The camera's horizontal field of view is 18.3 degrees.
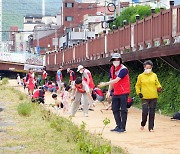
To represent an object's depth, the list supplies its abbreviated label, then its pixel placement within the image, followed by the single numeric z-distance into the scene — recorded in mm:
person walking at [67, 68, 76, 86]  26900
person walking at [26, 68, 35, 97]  29453
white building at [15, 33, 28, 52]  140825
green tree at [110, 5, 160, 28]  60406
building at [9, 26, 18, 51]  148000
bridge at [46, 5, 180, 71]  15838
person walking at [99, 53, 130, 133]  12055
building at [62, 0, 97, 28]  101000
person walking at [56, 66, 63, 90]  30381
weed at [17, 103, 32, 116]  17609
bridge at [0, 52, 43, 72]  67812
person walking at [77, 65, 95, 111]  17205
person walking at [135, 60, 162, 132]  12344
